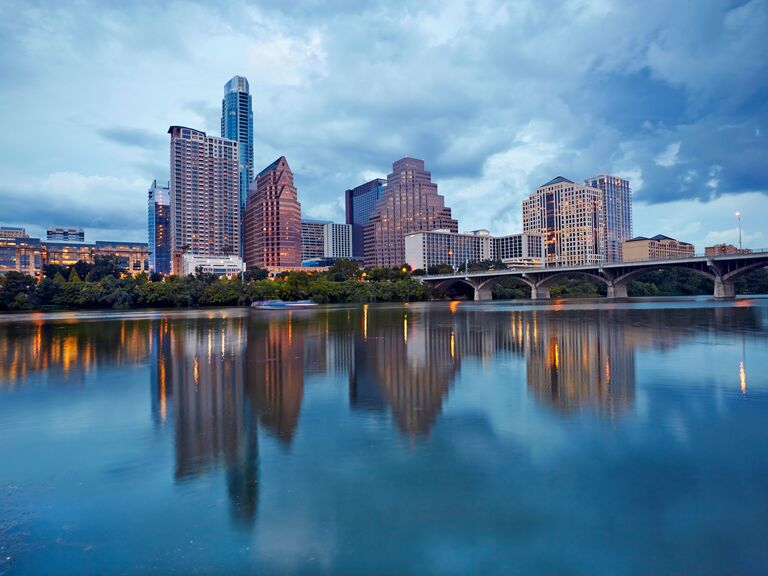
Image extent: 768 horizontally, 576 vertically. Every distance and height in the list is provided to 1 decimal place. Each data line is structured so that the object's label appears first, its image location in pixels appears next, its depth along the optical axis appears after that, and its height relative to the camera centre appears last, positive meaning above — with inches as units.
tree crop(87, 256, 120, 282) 4516.5 +318.4
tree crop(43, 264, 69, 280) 5068.9 +341.2
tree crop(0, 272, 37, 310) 3134.8 +73.3
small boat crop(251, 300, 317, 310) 3200.3 -64.0
